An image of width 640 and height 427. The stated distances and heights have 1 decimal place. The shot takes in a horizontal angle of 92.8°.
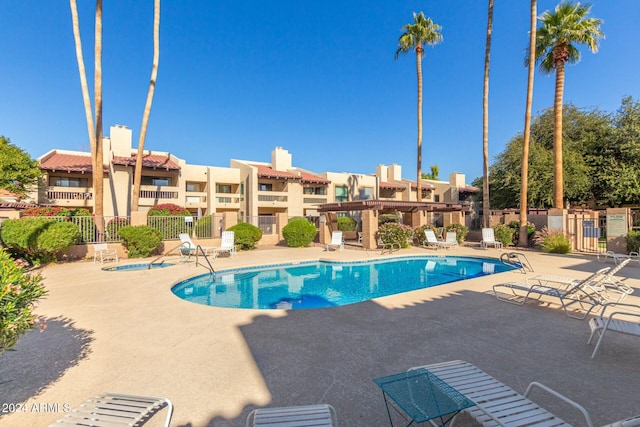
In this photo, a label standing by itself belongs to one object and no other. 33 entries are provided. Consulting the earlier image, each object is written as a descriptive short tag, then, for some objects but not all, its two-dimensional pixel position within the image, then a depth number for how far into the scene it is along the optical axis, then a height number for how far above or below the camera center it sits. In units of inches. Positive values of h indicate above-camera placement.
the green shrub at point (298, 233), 736.3 -36.6
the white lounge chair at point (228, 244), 587.8 -51.0
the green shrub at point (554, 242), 575.5 -46.7
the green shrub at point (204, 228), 695.1 -22.7
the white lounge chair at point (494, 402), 87.5 -58.8
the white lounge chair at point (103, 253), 501.7 -59.5
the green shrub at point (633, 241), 513.6 -39.0
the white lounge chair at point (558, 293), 221.3 -67.8
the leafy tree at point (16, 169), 781.9 +128.8
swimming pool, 341.4 -88.3
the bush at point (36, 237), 437.7 -27.5
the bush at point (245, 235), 660.7 -36.9
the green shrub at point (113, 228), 568.7 -18.6
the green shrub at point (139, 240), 543.2 -39.1
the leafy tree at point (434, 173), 2246.6 +335.1
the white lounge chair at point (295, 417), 88.8 -60.2
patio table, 87.8 -57.4
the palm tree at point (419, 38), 937.5 +556.3
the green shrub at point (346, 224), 1039.0 -20.6
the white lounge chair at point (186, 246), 539.2 -52.5
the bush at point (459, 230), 781.3 -31.3
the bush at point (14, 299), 96.1 -27.3
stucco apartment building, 898.1 +126.3
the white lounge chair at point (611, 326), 151.3 -55.4
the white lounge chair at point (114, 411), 90.4 -60.5
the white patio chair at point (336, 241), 684.8 -52.6
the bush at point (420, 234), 773.9 -41.9
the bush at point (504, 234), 699.6 -37.6
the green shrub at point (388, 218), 997.5 -0.2
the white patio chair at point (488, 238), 683.4 -45.5
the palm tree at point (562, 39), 645.3 +386.1
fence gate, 612.4 -26.9
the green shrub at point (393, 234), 678.5 -35.8
